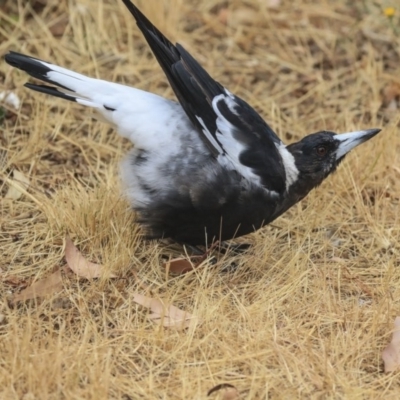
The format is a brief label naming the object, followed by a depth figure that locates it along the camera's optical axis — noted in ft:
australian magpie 25.96
